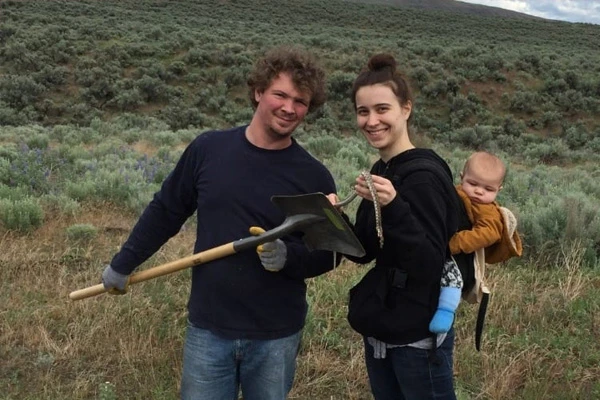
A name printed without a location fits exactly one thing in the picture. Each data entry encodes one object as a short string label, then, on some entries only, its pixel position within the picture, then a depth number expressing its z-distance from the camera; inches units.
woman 76.5
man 91.1
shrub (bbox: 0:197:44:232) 213.8
